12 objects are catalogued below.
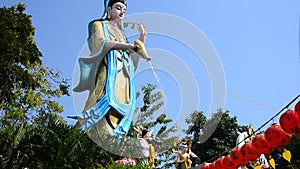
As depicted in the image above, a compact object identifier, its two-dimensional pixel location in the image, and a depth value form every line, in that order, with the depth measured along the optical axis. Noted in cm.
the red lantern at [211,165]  655
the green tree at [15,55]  1062
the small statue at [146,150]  943
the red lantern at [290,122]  471
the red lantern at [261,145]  540
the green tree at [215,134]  1691
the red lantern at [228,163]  616
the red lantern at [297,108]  462
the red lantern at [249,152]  573
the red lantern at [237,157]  597
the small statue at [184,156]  866
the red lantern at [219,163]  632
